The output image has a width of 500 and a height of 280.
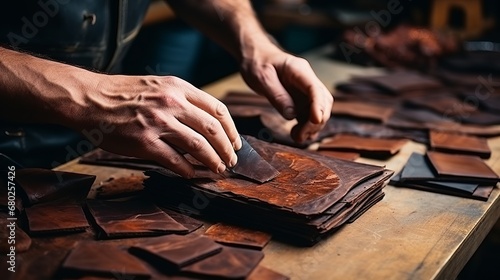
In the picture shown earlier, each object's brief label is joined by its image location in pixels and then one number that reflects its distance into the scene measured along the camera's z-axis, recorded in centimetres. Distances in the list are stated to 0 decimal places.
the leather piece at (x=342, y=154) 200
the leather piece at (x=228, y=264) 126
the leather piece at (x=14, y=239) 134
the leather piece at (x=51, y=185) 154
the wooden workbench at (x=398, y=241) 136
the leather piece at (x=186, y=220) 148
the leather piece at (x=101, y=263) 125
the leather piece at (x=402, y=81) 279
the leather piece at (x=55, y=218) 142
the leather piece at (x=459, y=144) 208
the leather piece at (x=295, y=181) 149
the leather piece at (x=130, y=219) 142
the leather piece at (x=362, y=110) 238
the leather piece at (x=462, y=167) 184
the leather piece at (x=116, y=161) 186
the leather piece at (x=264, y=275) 128
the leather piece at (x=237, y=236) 141
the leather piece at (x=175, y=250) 128
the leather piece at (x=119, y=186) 165
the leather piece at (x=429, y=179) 180
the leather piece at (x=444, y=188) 177
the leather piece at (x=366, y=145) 204
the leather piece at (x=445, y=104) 252
